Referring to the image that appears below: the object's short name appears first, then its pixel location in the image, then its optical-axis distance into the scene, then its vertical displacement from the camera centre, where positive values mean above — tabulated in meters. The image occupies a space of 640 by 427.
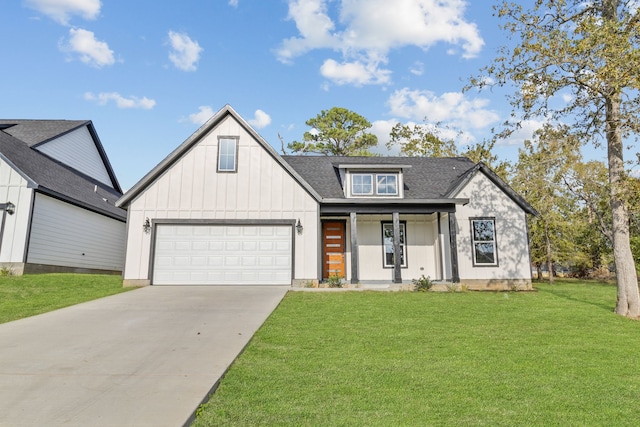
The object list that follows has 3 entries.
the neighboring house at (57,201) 13.73 +2.75
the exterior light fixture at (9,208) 13.59 +2.15
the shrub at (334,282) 12.68 -0.59
